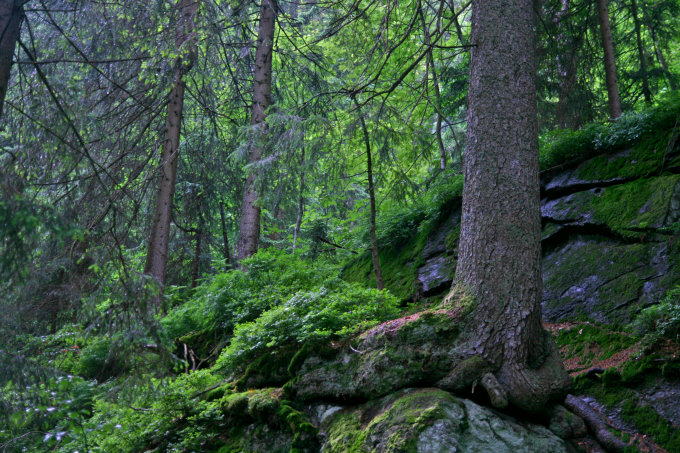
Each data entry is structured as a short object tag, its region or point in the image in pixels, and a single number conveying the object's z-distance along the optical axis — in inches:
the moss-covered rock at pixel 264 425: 170.2
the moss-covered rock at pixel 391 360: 156.6
